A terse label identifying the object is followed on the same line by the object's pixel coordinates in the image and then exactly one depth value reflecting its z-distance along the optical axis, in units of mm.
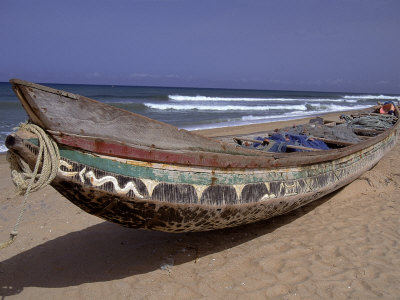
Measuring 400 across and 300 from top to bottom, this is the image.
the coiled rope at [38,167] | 2178
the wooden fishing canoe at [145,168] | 2219
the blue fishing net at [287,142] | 4527
